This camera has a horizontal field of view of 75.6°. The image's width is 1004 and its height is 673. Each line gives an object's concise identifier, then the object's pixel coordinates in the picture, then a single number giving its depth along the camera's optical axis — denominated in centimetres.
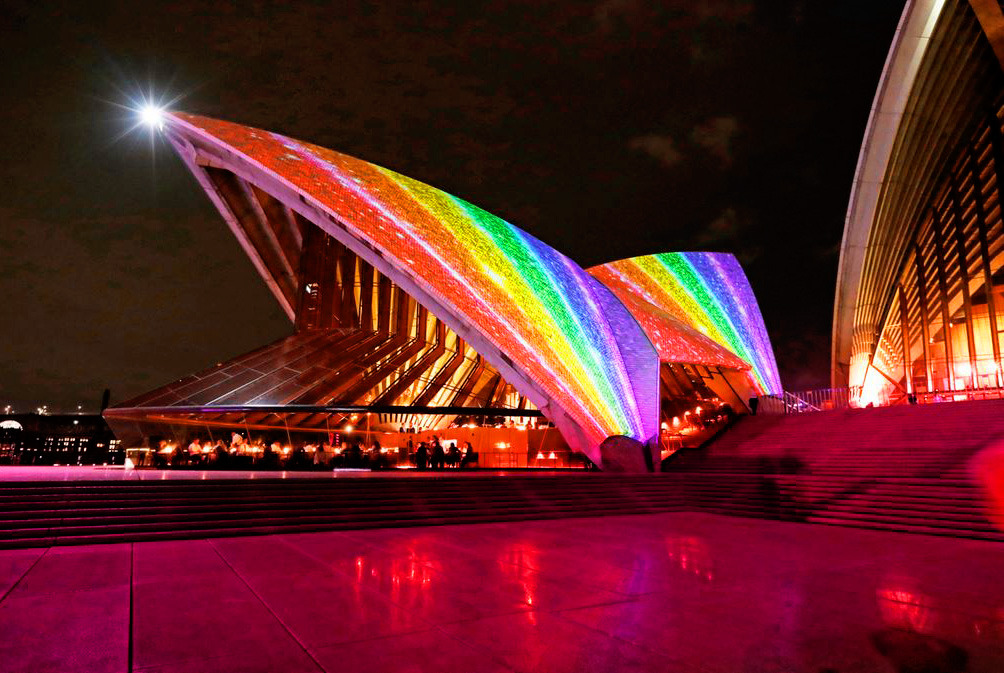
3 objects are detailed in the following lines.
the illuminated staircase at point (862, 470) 954
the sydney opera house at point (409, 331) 1482
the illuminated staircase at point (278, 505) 763
